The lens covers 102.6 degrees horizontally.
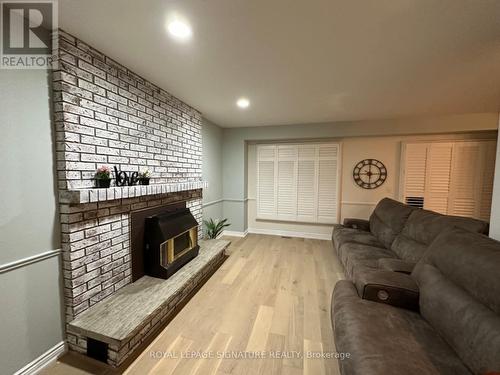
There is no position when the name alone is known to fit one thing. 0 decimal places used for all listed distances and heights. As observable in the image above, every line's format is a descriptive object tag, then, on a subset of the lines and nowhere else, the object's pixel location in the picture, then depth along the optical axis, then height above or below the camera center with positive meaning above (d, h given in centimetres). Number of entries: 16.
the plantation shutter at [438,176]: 361 +2
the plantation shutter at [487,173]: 343 +8
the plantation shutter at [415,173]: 371 +8
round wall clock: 394 +7
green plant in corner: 366 -101
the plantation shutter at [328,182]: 412 -12
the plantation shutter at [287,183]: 436 -16
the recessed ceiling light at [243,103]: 279 +105
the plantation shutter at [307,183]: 424 -15
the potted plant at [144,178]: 211 -4
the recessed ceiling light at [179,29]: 137 +103
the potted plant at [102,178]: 168 -4
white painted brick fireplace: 151 +22
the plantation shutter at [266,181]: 450 -13
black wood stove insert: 214 -78
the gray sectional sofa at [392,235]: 192 -78
